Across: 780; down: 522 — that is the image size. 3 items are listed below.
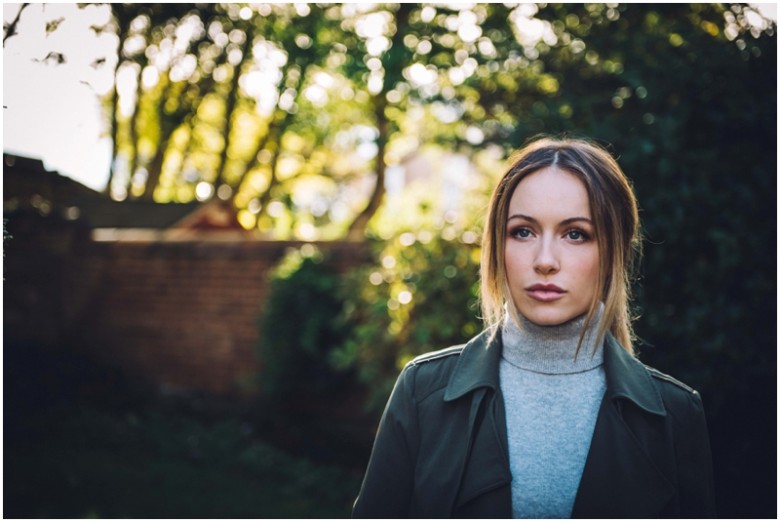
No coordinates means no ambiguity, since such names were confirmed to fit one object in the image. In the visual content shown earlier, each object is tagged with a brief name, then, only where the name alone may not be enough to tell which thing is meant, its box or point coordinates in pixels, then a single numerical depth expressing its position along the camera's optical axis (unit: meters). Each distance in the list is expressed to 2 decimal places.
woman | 1.58
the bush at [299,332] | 6.19
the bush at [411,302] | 4.12
